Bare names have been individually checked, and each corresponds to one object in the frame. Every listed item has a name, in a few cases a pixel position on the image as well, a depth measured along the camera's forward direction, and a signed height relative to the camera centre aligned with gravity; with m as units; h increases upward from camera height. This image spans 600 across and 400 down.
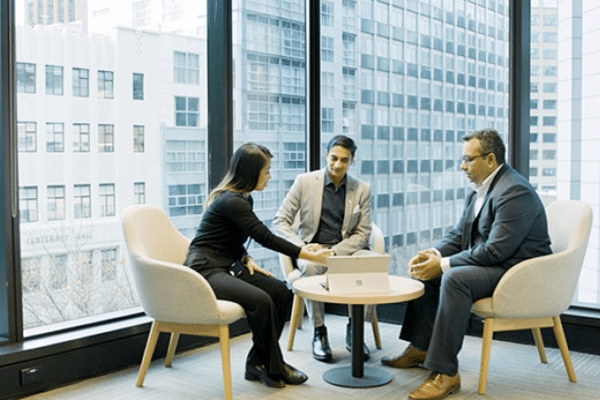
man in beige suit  4.16 -0.28
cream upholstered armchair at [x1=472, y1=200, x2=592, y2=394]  3.32 -0.62
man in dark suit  3.28 -0.47
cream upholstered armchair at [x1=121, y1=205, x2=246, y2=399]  3.23 -0.63
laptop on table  3.23 -0.52
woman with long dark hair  3.39 -0.48
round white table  3.20 -0.62
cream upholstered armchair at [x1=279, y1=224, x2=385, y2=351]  4.11 -0.80
